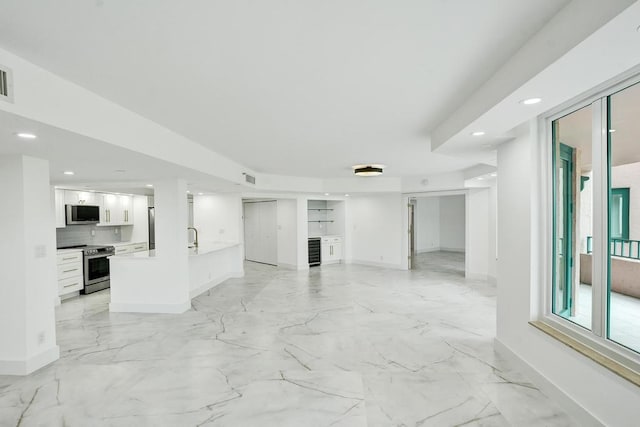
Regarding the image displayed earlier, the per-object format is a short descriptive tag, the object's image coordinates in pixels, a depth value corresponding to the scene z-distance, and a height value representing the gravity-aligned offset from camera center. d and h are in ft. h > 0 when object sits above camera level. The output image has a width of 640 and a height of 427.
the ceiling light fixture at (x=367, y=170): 19.75 +2.47
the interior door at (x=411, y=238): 28.94 -2.83
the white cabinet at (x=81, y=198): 20.18 +0.98
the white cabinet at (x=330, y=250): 31.14 -4.08
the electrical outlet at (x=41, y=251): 10.68 -1.30
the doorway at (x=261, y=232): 31.04 -2.24
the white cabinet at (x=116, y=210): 22.94 +0.14
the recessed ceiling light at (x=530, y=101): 6.76 +2.29
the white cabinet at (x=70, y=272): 18.45 -3.63
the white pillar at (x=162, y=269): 16.19 -2.98
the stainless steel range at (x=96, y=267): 20.12 -3.62
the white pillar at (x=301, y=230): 28.68 -1.87
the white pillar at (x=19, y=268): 10.21 -1.78
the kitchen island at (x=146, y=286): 16.30 -3.89
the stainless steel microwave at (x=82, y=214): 20.12 -0.13
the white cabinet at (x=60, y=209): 19.39 +0.22
